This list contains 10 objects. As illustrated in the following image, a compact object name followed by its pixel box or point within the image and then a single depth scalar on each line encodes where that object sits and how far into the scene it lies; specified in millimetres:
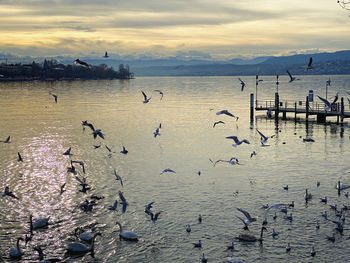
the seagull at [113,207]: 26112
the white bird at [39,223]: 24969
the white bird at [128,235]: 23547
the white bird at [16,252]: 21500
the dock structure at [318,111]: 64988
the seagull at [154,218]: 24234
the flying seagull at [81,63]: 25555
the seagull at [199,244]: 22603
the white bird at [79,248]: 22109
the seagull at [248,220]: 24188
